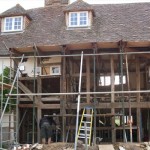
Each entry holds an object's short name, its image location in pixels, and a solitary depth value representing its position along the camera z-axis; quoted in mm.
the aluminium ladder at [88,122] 17461
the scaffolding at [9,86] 17658
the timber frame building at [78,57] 19094
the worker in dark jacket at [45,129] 17672
